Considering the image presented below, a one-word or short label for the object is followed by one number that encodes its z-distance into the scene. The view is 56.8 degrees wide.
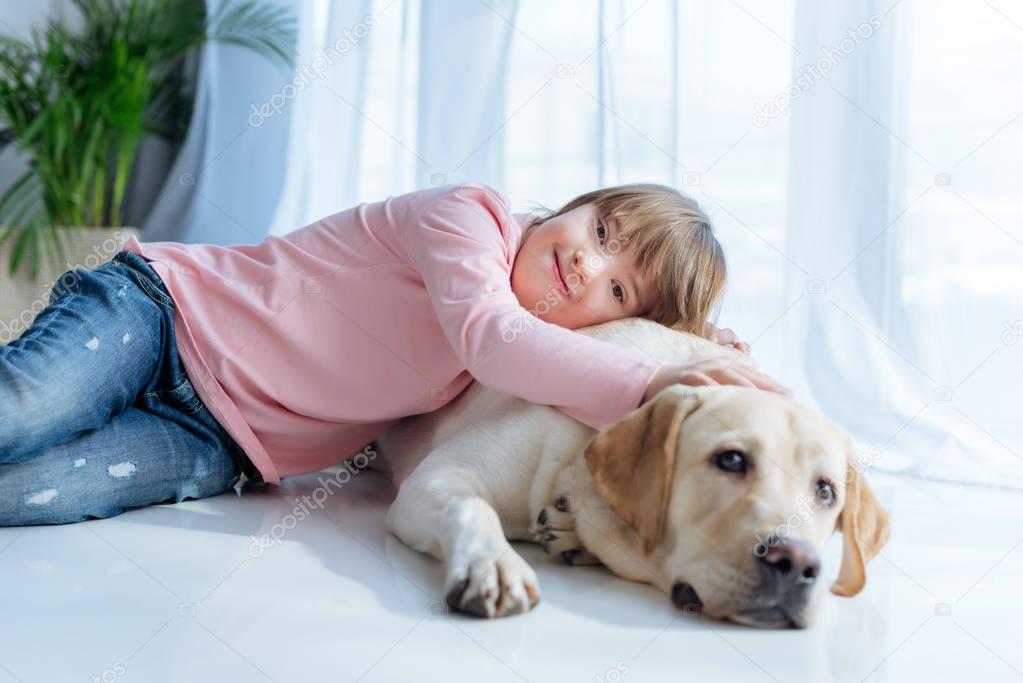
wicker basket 3.89
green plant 4.01
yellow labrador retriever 1.19
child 1.65
